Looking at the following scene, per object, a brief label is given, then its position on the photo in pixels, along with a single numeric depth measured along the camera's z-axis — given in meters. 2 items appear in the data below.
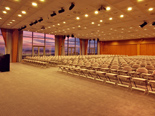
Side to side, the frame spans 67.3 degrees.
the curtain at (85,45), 25.89
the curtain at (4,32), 14.17
